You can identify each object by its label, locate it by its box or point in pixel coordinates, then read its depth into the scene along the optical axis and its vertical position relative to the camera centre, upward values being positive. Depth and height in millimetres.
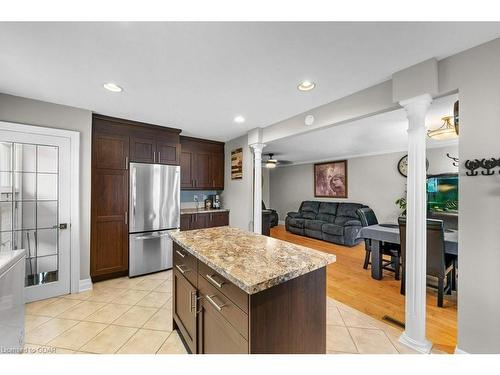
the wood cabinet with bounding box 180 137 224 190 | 4113 +481
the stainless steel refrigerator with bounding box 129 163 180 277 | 3180 -419
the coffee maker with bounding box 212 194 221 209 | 4559 -309
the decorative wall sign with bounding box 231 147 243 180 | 4035 +469
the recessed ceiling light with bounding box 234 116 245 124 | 3047 +1015
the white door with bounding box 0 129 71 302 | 2369 -226
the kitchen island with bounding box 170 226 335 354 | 1013 -606
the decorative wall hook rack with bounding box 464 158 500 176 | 1390 +156
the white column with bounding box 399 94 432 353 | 1739 -326
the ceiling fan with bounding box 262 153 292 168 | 5989 +785
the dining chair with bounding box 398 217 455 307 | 2373 -716
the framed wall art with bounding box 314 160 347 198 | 6391 +279
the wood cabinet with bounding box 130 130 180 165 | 3279 +635
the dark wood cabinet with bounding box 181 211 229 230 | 3872 -620
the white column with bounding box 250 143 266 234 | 3668 -3
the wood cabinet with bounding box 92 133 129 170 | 2973 +527
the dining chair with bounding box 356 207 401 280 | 3111 -974
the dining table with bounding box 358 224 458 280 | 2921 -699
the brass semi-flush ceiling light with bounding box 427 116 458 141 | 2689 +725
